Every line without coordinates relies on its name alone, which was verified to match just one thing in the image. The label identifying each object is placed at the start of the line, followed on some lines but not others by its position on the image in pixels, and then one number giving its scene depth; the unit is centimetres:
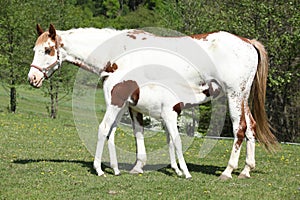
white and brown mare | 920
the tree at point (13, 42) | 3056
